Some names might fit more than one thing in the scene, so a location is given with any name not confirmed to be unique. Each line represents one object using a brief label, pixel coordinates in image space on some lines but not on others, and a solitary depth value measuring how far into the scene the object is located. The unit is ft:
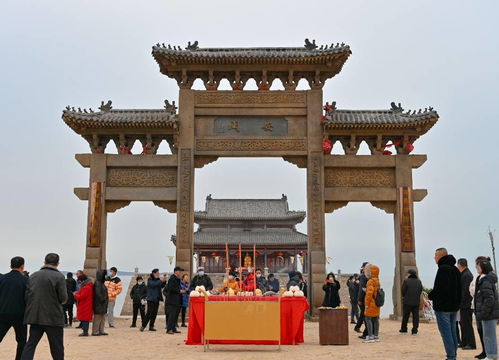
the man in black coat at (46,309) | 20.03
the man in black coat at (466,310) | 28.66
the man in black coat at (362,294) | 35.37
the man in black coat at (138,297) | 44.57
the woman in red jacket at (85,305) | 36.83
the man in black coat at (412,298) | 39.05
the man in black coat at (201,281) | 41.70
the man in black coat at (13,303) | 21.09
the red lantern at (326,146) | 52.70
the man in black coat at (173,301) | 39.09
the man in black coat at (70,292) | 42.67
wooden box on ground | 31.42
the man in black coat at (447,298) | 23.57
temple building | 116.88
